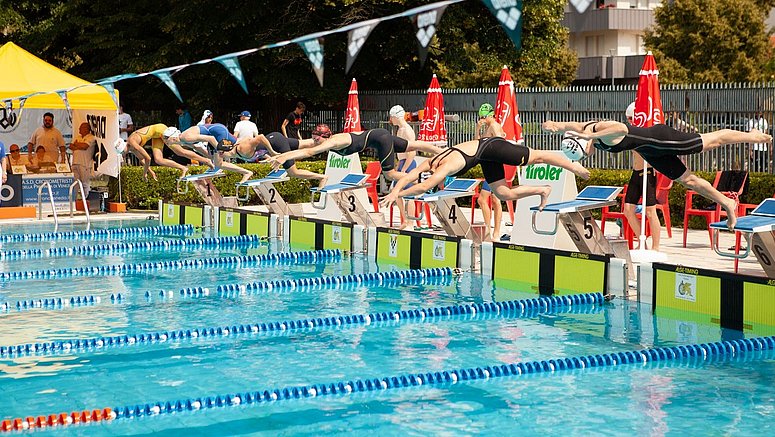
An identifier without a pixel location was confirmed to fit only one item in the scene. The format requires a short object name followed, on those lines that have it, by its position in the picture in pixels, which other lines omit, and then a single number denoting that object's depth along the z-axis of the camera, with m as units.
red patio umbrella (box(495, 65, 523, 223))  13.76
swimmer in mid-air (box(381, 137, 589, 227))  10.38
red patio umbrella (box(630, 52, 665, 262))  11.57
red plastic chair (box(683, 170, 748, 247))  12.17
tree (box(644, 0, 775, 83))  35.41
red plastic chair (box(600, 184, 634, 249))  12.37
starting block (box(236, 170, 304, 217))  15.20
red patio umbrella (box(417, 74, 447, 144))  15.84
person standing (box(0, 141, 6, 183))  14.84
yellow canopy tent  17.44
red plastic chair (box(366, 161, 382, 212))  16.78
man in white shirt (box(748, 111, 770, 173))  15.52
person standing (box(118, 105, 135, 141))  21.34
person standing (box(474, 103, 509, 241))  13.02
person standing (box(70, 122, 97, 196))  17.11
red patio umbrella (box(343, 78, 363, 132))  17.34
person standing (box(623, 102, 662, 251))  11.49
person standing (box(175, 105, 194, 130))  25.11
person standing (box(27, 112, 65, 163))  19.53
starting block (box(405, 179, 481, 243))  12.02
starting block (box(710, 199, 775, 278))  8.53
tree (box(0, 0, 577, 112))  24.05
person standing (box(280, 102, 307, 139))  21.24
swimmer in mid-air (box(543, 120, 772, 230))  8.96
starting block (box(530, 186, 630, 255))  10.37
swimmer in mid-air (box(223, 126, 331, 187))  14.01
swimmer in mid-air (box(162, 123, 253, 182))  15.66
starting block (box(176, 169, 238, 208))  17.16
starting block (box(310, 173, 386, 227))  13.79
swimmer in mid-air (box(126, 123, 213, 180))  18.00
